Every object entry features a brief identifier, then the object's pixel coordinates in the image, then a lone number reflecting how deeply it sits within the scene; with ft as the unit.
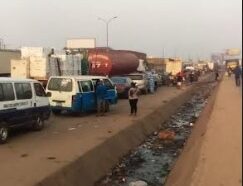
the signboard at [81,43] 292.40
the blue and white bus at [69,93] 73.10
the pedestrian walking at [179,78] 188.34
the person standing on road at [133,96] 76.51
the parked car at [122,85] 113.19
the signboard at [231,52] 441.35
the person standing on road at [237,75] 149.75
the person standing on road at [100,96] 76.28
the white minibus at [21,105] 49.37
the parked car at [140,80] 131.54
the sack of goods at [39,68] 97.81
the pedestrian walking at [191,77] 241.55
